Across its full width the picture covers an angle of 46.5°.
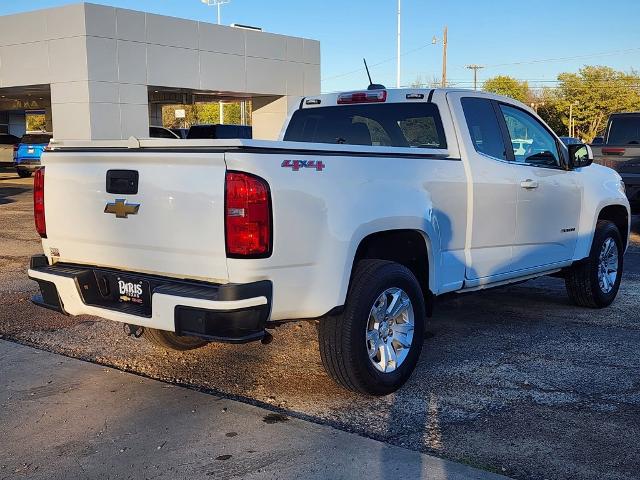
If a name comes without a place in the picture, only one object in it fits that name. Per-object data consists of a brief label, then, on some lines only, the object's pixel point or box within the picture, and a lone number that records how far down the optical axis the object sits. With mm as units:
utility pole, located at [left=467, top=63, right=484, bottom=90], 72125
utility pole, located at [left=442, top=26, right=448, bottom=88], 52344
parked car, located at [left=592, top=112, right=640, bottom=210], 12680
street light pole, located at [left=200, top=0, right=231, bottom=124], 55800
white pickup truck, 3939
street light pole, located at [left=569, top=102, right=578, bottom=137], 64062
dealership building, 22672
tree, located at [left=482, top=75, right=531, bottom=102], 71438
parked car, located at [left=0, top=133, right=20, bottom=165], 30641
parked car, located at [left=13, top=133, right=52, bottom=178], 26625
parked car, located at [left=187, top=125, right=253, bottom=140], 20828
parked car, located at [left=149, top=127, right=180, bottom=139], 23562
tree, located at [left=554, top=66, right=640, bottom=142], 65438
